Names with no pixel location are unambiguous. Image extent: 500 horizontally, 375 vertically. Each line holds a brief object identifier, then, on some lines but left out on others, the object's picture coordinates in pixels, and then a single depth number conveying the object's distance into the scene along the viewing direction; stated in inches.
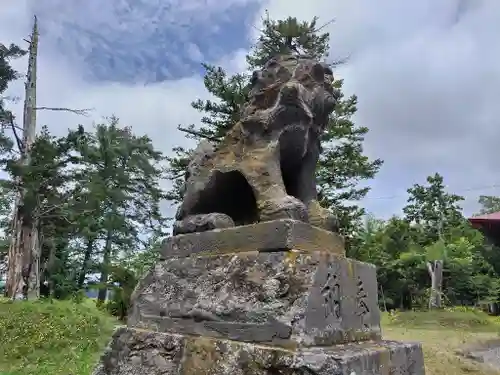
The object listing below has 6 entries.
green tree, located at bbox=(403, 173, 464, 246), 1011.9
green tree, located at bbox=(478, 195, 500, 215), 1311.5
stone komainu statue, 108.0
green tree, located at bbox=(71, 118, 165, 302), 660.1
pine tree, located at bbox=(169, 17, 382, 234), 551.5
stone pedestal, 83.8
